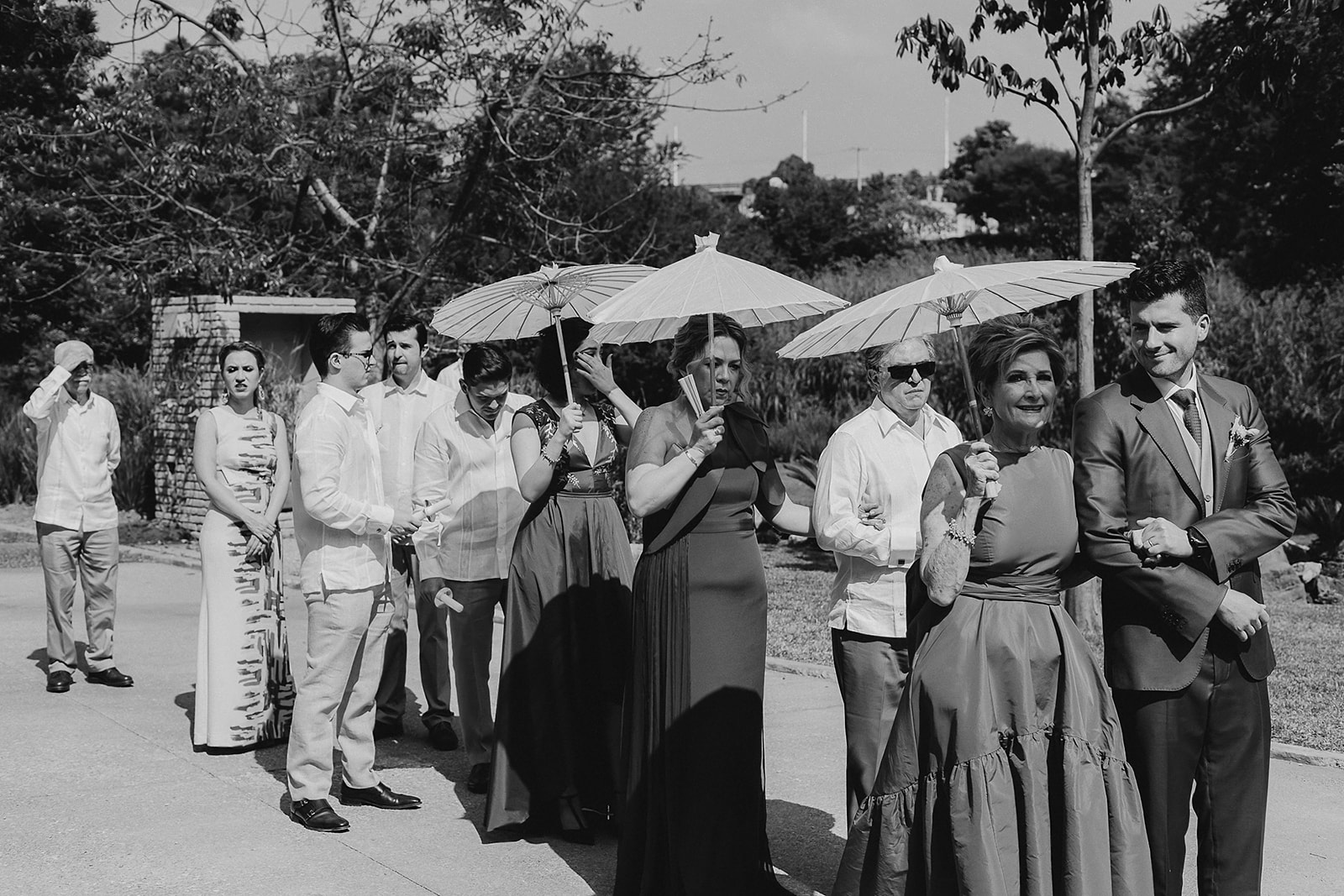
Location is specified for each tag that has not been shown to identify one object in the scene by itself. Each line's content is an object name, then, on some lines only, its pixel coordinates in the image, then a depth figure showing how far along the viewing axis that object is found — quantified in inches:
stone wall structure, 623.5
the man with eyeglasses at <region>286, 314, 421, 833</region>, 222.7
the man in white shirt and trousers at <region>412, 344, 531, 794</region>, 253.8
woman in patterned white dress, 274.5
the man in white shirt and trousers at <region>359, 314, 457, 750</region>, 289.7
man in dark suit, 157.5
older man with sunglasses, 196.1
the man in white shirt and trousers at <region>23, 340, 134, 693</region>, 331.0
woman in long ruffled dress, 147.2
